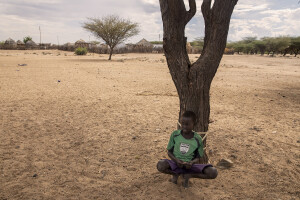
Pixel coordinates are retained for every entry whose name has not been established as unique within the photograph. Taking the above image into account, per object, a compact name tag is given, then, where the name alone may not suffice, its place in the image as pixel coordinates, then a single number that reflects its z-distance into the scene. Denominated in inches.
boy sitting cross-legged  105.0
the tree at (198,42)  2369.2
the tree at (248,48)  1895.2
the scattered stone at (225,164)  136.5
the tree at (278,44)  1616.6
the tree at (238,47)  1991.0
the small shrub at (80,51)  1299.2
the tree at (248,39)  2373.3
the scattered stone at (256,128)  192.1
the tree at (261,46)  1739.2
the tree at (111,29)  959.6
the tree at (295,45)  1635.1
